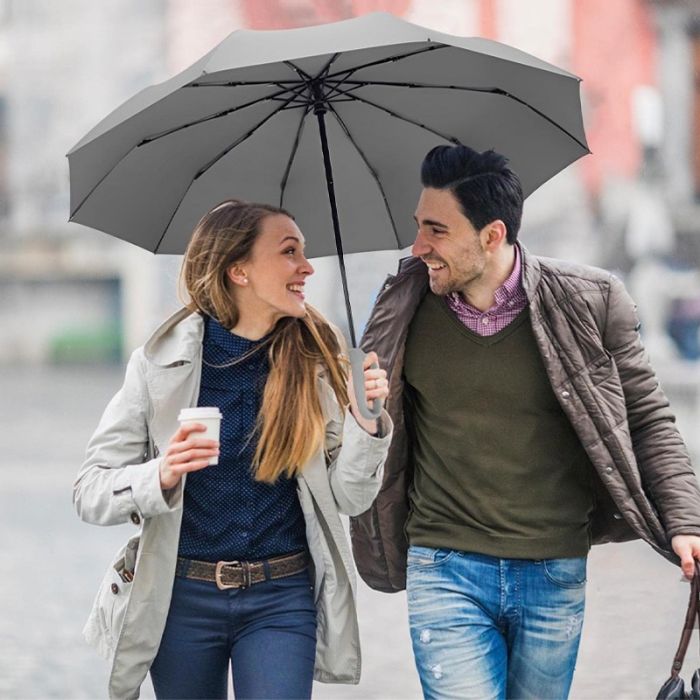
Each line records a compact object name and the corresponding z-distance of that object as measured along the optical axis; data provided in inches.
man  245.4
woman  231.9
